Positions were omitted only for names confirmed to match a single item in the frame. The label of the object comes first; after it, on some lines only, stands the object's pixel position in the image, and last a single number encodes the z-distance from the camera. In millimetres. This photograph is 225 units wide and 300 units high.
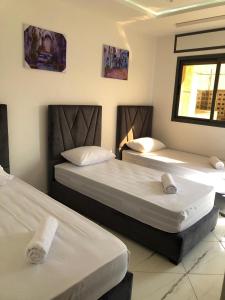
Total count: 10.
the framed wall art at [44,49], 2660
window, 3713
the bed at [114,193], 2115
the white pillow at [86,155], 2994
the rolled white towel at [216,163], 3160
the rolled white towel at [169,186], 2357
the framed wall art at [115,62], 3500
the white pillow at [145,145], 3840
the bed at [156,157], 3012
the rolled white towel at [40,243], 1316
